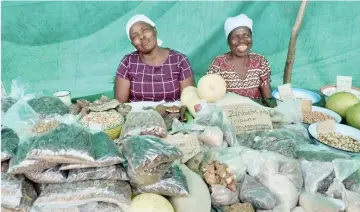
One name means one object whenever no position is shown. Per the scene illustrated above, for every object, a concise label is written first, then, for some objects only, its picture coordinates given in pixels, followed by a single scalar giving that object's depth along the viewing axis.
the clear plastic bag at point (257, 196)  1.48
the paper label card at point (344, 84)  2.66
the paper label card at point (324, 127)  1.98
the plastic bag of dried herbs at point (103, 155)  1.27
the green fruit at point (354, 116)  2.14
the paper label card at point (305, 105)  2.23
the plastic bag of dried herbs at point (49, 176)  1.29
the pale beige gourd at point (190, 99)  2.20
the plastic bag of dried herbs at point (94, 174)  1.29
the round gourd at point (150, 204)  1.29
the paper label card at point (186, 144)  1.64
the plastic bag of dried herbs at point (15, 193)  1.26
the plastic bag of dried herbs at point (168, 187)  1.35
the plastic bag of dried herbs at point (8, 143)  1.29
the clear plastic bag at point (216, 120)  1.81
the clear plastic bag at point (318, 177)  1.54
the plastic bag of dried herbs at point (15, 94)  1.92
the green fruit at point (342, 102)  2.33
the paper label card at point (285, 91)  2.46
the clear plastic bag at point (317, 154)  1.65
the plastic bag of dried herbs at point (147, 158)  1.26
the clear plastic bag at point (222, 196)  1.48
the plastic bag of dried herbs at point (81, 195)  1.27
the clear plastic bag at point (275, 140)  1.71
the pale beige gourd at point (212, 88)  2.19
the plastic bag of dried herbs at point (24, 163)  1.23
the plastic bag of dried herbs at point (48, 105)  1.89
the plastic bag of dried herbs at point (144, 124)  1.57
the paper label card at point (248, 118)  1.90
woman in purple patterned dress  2.96
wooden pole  3.66
